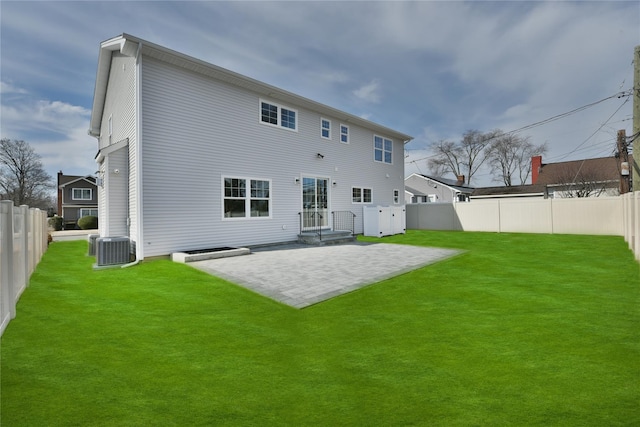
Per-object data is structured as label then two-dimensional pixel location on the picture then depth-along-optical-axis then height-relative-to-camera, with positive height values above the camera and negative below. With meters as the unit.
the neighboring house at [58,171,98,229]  35.53 +3.02
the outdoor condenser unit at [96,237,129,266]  8.14 -0.73
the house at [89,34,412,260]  8.81 +2.27
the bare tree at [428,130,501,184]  37.81 +7.77
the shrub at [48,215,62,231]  27.84 +0.14
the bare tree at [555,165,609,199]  24.52 +2.47
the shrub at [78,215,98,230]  26.39 +0.09
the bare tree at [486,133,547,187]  36.88 +7.08
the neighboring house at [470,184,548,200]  27.45 +2.12
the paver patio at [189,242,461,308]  5.74 -1.20
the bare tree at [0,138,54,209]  36.41 +6.44
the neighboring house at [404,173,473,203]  32.03 +2.84
